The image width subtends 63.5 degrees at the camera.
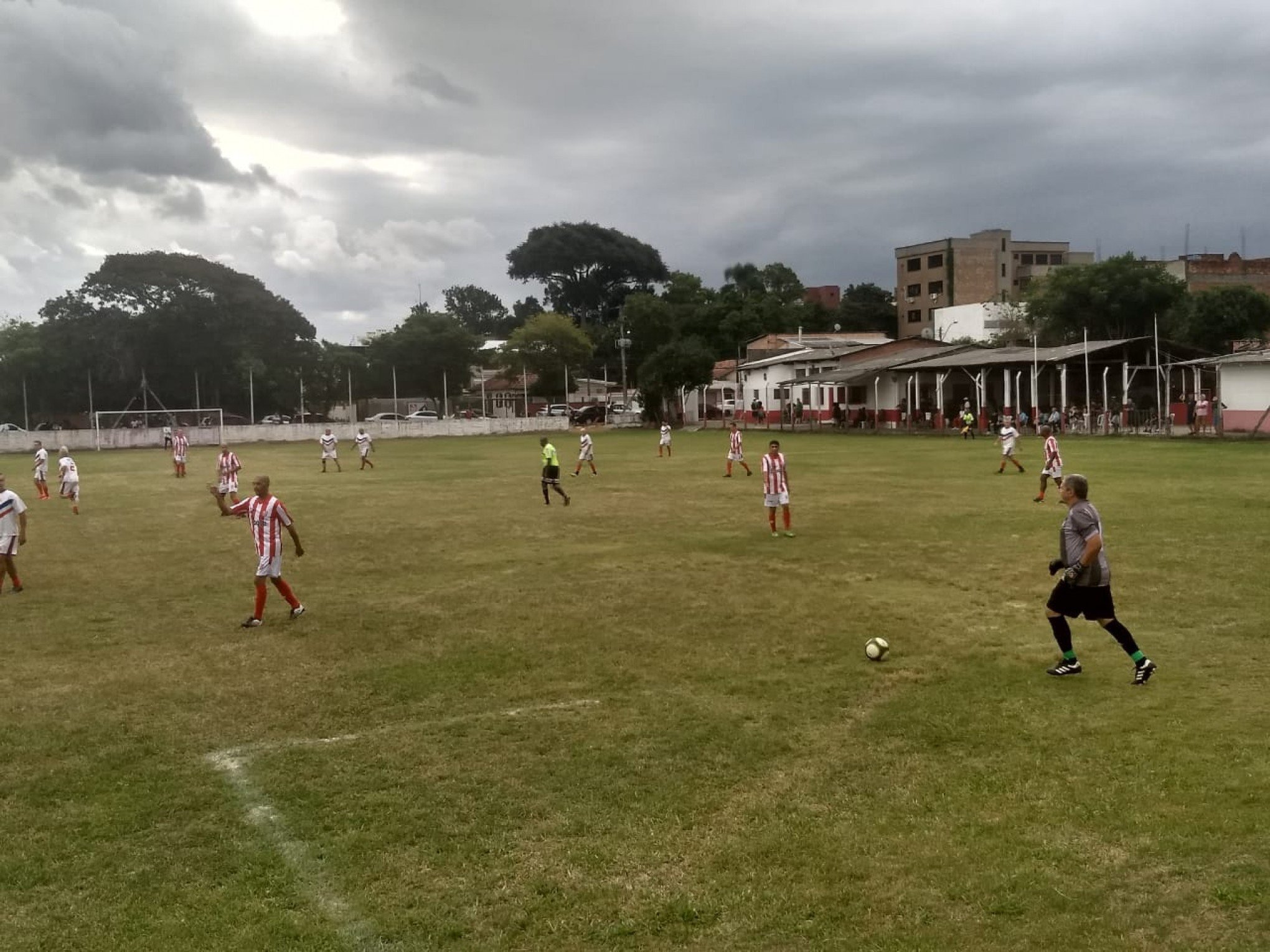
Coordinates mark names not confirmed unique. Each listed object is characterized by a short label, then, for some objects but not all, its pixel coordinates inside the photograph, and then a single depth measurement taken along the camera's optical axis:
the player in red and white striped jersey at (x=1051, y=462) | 22.42
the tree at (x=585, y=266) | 105.56
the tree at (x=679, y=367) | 71.62
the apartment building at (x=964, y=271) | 87.44
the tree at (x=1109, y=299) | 58.38
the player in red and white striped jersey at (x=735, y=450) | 30.75
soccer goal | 64.06
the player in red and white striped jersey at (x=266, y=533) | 11.93
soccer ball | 9.94
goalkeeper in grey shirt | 8.95
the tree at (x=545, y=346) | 81.62
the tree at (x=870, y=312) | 101.44
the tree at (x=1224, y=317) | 56.66
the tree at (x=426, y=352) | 81.06
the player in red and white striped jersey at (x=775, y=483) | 18.36
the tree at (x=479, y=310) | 133.25
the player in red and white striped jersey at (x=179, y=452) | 35.31
